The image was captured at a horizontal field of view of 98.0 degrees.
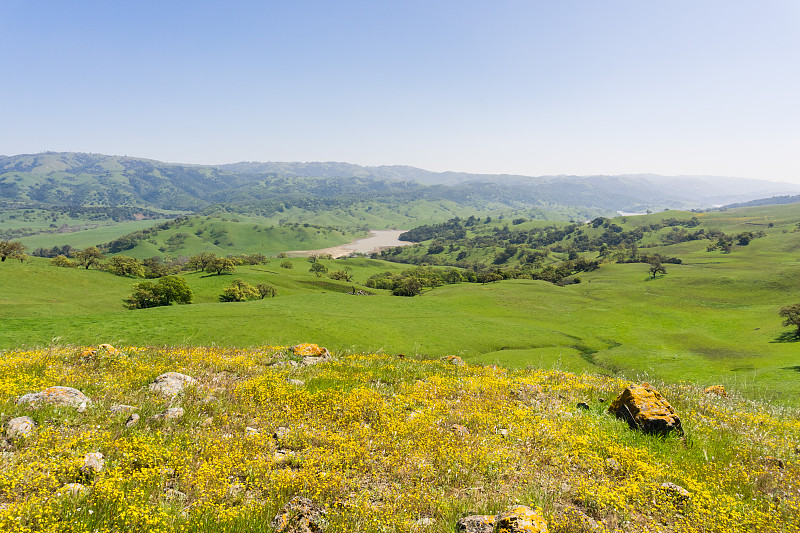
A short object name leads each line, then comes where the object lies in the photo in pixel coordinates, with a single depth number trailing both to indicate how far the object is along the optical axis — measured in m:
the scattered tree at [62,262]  113.59
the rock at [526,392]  13.41
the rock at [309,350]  20.42
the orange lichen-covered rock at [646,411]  10.46
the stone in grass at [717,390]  18.09
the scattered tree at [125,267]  112.62
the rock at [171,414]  9.41
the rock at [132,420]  8.91
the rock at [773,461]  8.98
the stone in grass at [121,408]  9.45
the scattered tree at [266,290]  103.19
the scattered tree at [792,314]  60.70
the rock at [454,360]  20.93
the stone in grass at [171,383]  11.44
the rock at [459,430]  9.63
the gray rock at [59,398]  9.35
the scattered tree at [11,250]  106.12
